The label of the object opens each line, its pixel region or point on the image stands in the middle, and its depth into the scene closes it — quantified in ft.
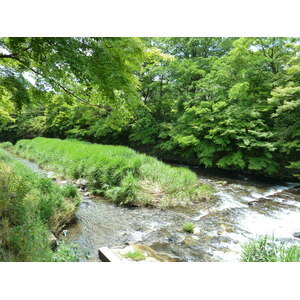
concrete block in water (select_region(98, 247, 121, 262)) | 9.02
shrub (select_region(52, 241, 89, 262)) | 7.38
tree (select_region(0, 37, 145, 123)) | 8.40
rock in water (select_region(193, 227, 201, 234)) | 12.64
